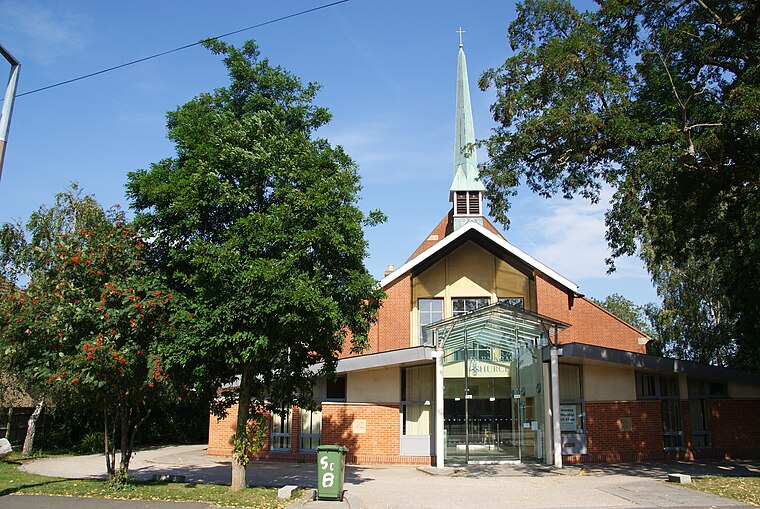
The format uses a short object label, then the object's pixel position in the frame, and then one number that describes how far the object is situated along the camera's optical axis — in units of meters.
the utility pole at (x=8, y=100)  8.85
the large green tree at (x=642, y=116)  13.48
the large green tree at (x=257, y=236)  11.39
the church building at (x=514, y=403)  19.20
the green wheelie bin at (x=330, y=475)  11.77
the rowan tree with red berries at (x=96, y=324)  11.98
